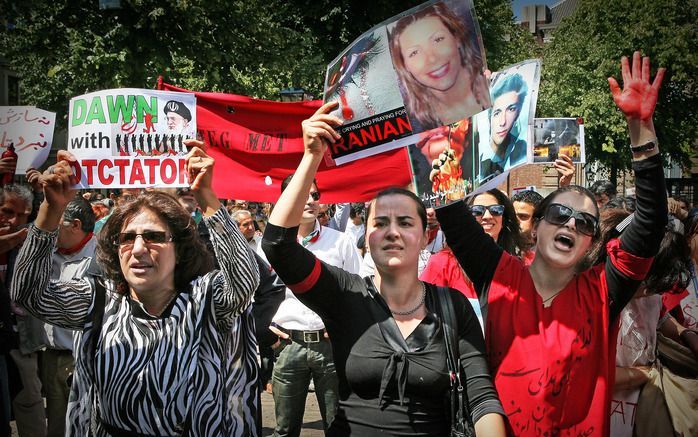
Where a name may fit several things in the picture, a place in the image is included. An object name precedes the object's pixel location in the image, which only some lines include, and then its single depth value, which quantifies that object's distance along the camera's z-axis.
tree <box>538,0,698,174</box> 30.69
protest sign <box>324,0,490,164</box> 2.92
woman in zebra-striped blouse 2.75
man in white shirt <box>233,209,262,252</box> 7.47
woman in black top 2.62
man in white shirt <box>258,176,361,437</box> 4.98
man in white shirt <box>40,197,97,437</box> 5.14
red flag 5.34
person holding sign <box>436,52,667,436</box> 2.84
